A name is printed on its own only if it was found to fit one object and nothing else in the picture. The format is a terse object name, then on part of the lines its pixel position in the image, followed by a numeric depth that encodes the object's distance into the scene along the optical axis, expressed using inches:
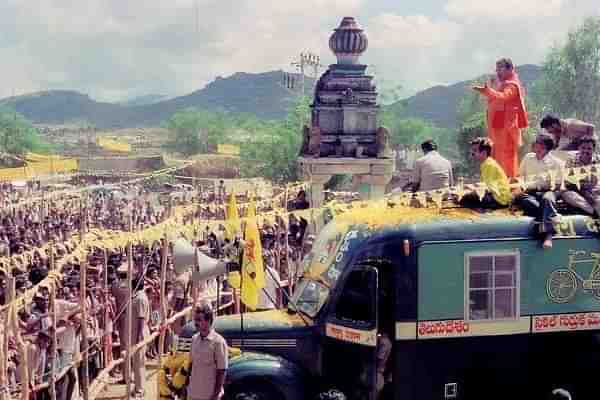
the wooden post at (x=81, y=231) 542.9
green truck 346.6
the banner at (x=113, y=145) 3927.2
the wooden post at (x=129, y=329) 460.8
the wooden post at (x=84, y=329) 452.8
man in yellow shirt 369.7
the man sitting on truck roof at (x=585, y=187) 367.6
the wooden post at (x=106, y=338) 520.0
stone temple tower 1009.5
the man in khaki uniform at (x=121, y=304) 534.6
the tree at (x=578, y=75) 2193.7
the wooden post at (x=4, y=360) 372.8
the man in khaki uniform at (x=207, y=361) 315.6
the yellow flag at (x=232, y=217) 566.6
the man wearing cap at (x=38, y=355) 419.5
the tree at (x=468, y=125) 2285.9
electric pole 2522.1
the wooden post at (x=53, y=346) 418.6
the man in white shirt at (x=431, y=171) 411.2
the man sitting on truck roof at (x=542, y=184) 356.8
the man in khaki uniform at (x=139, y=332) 518.9
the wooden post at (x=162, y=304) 538.8
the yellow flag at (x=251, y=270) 425.7
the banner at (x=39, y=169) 2148.5
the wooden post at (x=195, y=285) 499.2
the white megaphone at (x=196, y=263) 491.2
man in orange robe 456.1
